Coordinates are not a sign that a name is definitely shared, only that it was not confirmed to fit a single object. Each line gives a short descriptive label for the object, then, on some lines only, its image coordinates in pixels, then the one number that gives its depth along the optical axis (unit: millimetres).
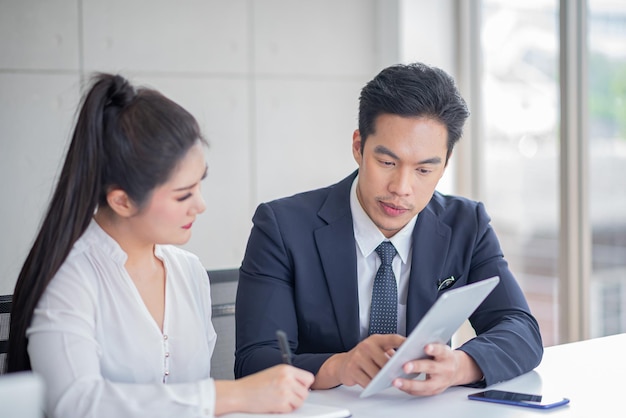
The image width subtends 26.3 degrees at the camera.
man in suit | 2157
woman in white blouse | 1798
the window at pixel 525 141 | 3600
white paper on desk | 1812
